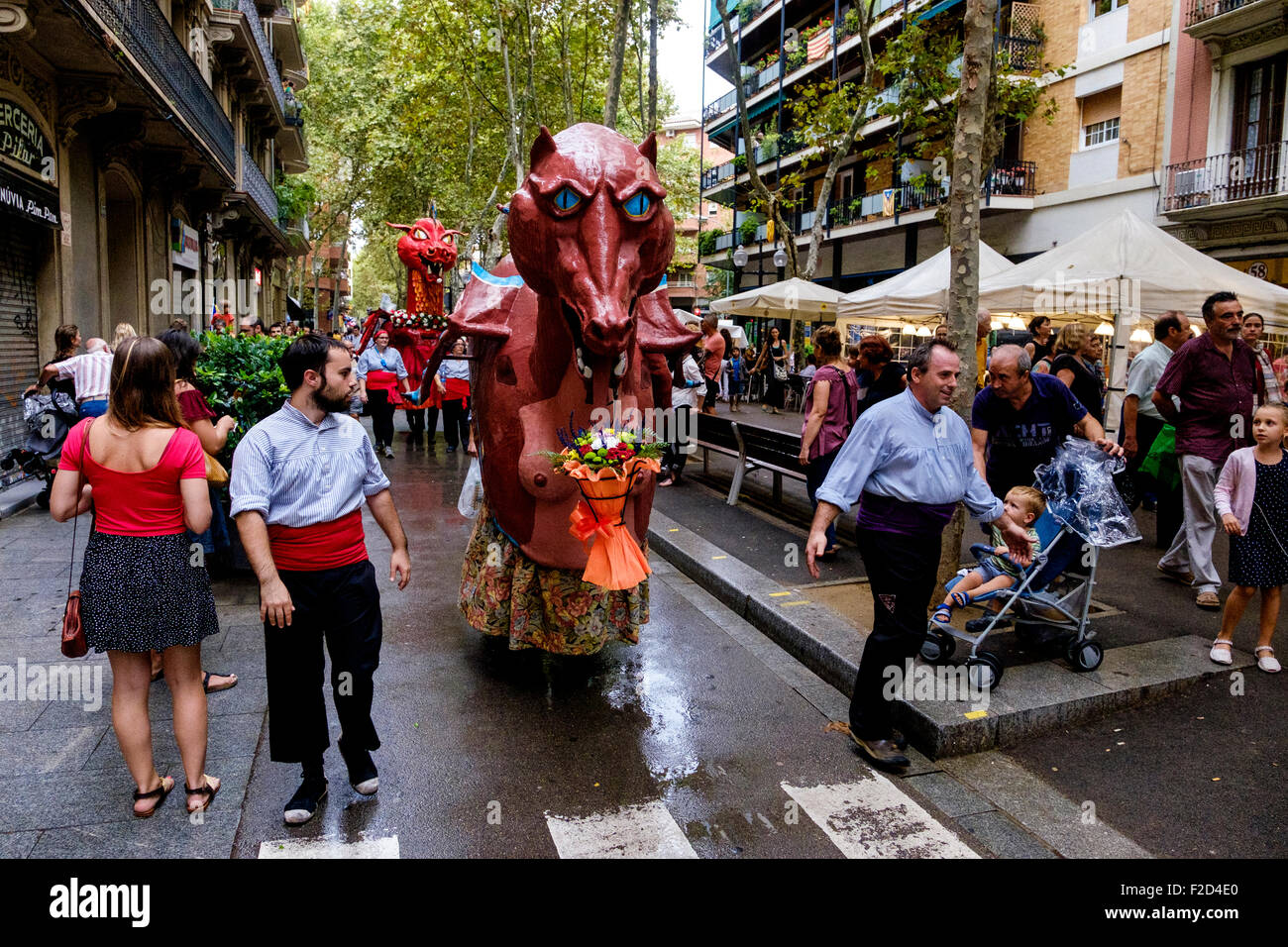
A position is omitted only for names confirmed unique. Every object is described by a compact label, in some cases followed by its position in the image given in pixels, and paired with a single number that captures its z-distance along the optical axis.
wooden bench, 8.78
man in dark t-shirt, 5.58
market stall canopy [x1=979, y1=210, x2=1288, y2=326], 9.12
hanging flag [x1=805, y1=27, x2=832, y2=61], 31.97
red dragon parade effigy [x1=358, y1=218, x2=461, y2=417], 13.20
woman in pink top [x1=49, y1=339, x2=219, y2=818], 3.32
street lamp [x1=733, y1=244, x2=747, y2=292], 23.09
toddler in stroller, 5.11
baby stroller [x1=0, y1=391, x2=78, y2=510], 8.19
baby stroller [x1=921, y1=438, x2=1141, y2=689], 4.85
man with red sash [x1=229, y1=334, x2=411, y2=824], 3.38
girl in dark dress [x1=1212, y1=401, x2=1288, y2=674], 4.93
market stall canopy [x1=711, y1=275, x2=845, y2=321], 16.52
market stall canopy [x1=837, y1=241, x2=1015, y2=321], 11.96
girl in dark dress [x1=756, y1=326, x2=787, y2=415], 22.88
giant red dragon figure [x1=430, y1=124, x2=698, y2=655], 3.62
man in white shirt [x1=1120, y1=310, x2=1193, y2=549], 7.55
